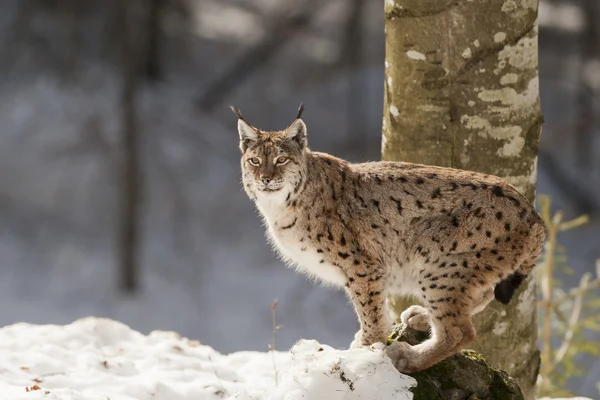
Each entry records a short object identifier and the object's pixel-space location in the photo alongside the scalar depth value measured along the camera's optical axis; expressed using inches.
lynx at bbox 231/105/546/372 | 366.0
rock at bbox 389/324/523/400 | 346.9
